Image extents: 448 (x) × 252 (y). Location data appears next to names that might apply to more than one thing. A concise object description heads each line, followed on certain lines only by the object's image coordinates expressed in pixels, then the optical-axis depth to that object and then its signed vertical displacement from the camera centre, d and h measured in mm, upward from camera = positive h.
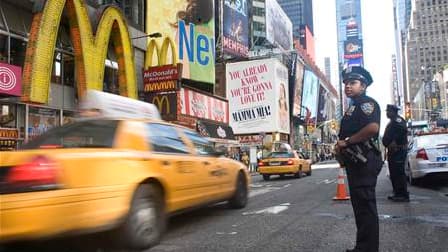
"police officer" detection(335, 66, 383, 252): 4918 -52
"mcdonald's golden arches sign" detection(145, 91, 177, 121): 26375 +2998
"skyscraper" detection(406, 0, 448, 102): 112044 +26133
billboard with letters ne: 30125 +8285
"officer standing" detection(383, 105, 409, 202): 10039 +204
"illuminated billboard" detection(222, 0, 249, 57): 60438 +16042
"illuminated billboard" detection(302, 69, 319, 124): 83625 +10445
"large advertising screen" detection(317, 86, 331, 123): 99188 +10435
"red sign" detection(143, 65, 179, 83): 25141 +4378
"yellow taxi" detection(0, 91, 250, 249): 4758 -205
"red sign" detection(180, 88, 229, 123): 31478 +3621
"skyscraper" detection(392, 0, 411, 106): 170088 +27909
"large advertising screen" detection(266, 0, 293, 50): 75375 +20737
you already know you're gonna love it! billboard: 64875 +7951
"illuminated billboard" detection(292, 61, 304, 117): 76294 +10195
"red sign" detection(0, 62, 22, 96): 15414 +2619
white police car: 12305 -57
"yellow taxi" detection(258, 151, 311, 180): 21891 -323
